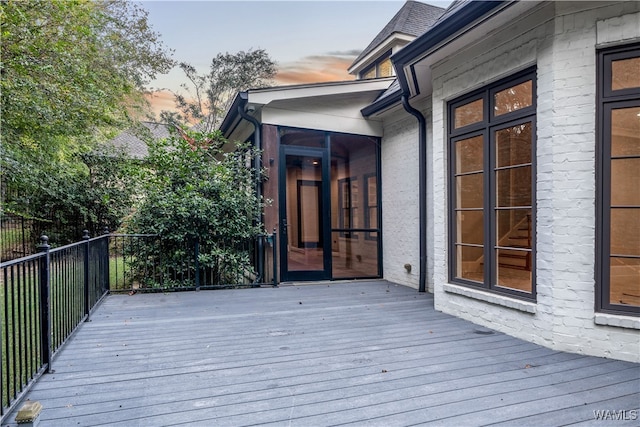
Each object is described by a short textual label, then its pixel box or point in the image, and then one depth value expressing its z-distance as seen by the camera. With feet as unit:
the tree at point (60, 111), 17.04
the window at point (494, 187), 11.05
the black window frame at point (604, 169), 9.34
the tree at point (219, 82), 59.77
